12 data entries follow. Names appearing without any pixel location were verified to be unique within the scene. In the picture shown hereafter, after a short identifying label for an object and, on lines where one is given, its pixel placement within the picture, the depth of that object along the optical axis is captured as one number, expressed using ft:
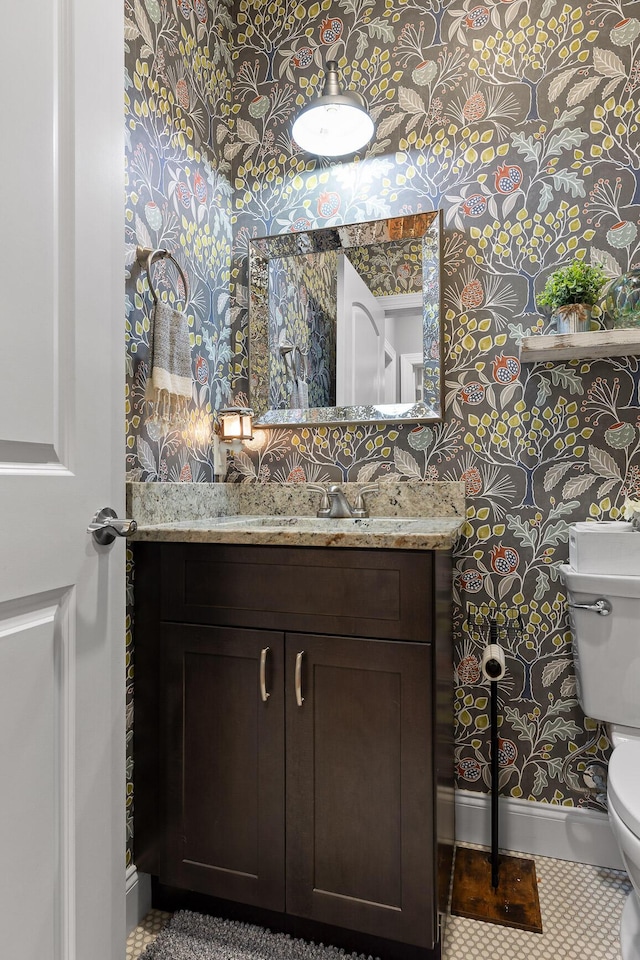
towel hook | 4.87
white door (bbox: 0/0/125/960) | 2.64
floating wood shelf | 4.90
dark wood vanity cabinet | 4.04
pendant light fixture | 5.87
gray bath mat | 4.33
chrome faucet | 5.97
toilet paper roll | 4.99
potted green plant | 5.11
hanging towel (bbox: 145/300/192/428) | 4.91
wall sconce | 6.23
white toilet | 4.74
